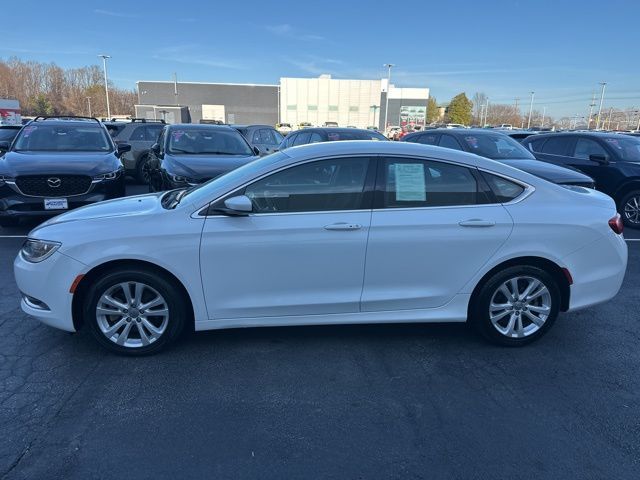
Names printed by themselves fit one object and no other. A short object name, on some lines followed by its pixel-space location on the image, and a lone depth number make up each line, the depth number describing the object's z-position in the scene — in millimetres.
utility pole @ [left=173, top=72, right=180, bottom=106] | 65625
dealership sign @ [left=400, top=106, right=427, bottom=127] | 73188
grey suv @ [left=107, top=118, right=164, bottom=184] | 12742
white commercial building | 66062
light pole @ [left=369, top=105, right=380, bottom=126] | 62672
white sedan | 3479
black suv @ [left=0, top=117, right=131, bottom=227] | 6754
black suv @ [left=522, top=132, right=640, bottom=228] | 8875
